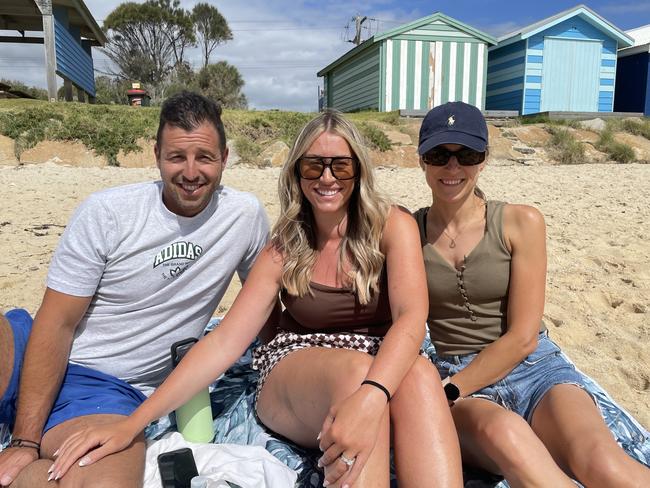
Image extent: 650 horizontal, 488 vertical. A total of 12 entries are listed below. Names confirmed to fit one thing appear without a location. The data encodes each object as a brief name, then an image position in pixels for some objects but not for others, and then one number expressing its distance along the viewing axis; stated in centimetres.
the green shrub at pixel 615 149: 1148
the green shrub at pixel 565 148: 1142
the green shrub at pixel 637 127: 1341
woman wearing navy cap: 206
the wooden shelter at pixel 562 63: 1619
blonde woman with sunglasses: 181
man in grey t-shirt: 214
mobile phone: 200
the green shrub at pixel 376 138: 1098
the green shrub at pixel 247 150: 1009
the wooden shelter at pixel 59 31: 1198
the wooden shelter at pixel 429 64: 1630
